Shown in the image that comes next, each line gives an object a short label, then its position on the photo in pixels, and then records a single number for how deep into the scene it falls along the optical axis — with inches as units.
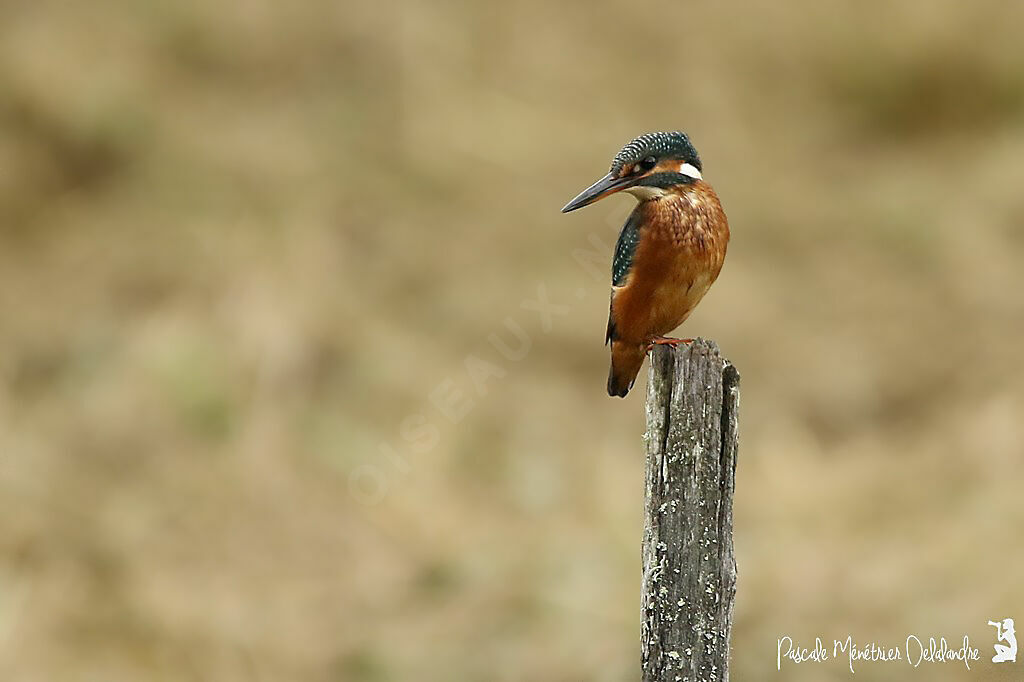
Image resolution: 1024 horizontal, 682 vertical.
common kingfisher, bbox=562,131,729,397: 287.3
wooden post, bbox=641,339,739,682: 253.4
